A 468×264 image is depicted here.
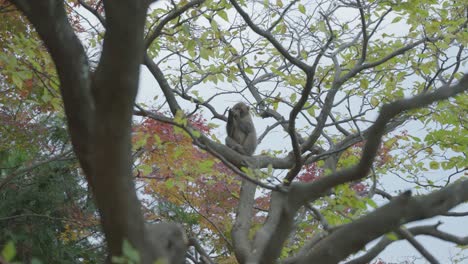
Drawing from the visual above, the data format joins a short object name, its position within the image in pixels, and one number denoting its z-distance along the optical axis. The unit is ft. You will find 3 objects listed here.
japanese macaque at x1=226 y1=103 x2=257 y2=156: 75.31
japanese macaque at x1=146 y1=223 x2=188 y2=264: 22.90
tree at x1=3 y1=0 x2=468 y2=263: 17.42
